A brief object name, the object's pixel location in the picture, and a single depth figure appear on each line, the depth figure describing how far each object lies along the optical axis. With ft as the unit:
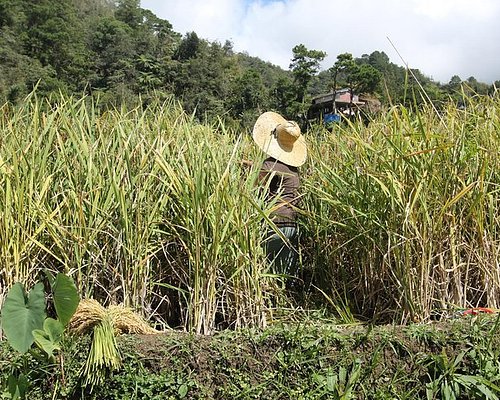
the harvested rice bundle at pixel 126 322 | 6.64
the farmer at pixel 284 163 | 9.83
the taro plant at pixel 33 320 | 6.07
